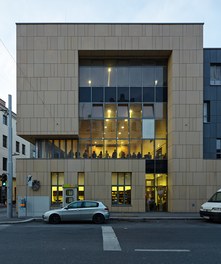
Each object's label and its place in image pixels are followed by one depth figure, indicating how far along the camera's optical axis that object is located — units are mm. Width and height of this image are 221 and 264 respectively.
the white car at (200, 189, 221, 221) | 17625
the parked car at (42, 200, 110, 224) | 17562
